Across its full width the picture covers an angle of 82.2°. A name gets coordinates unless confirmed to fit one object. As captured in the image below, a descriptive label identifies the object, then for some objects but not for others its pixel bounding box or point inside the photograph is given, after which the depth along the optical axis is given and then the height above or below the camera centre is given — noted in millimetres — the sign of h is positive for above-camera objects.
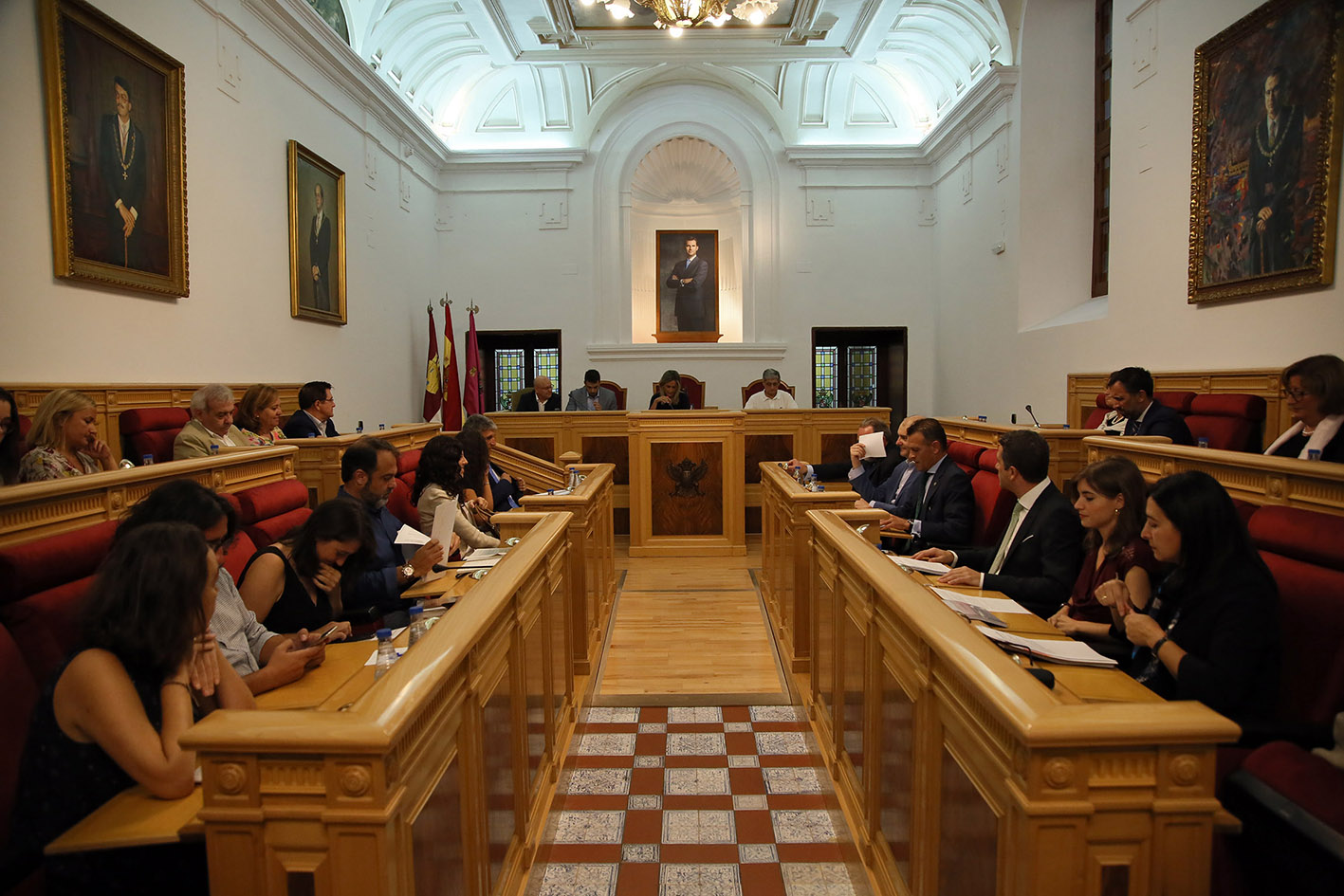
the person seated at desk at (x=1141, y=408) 4984 -35
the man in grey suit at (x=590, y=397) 9328 +129
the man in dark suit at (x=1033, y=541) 3109 -576
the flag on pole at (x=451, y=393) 10641 +222
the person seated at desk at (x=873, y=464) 5883 -457
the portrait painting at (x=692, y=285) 12703 +1998
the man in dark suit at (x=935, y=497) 4328 -534
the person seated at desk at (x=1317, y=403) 3812 -10
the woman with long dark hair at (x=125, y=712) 1545 -637
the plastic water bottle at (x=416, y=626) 2156 -622
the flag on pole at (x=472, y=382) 10820 +371
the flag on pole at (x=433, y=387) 10461 +298
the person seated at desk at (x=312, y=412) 5918 -22
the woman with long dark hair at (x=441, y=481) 4250 -409
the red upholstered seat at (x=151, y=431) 5062 -134
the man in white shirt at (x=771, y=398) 9359 +100
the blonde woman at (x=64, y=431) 3652 -97
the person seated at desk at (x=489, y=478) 5133 -493
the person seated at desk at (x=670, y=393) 8516 +147
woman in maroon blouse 2607 -414
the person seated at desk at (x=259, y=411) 5324 -9
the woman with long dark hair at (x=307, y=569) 2658 -561
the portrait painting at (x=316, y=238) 7348 +1742
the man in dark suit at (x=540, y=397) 9336 +126
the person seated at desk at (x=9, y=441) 3572 -133
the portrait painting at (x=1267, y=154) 4812 +1699
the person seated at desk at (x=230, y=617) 2146 -634
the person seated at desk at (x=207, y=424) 4555 -80
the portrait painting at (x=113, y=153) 4543 +1674
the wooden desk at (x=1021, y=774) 1294 -703
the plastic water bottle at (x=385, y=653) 2055 -676
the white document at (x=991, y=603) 2758 -736
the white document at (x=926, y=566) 3391 -721
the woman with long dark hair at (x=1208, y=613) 2002 -568
